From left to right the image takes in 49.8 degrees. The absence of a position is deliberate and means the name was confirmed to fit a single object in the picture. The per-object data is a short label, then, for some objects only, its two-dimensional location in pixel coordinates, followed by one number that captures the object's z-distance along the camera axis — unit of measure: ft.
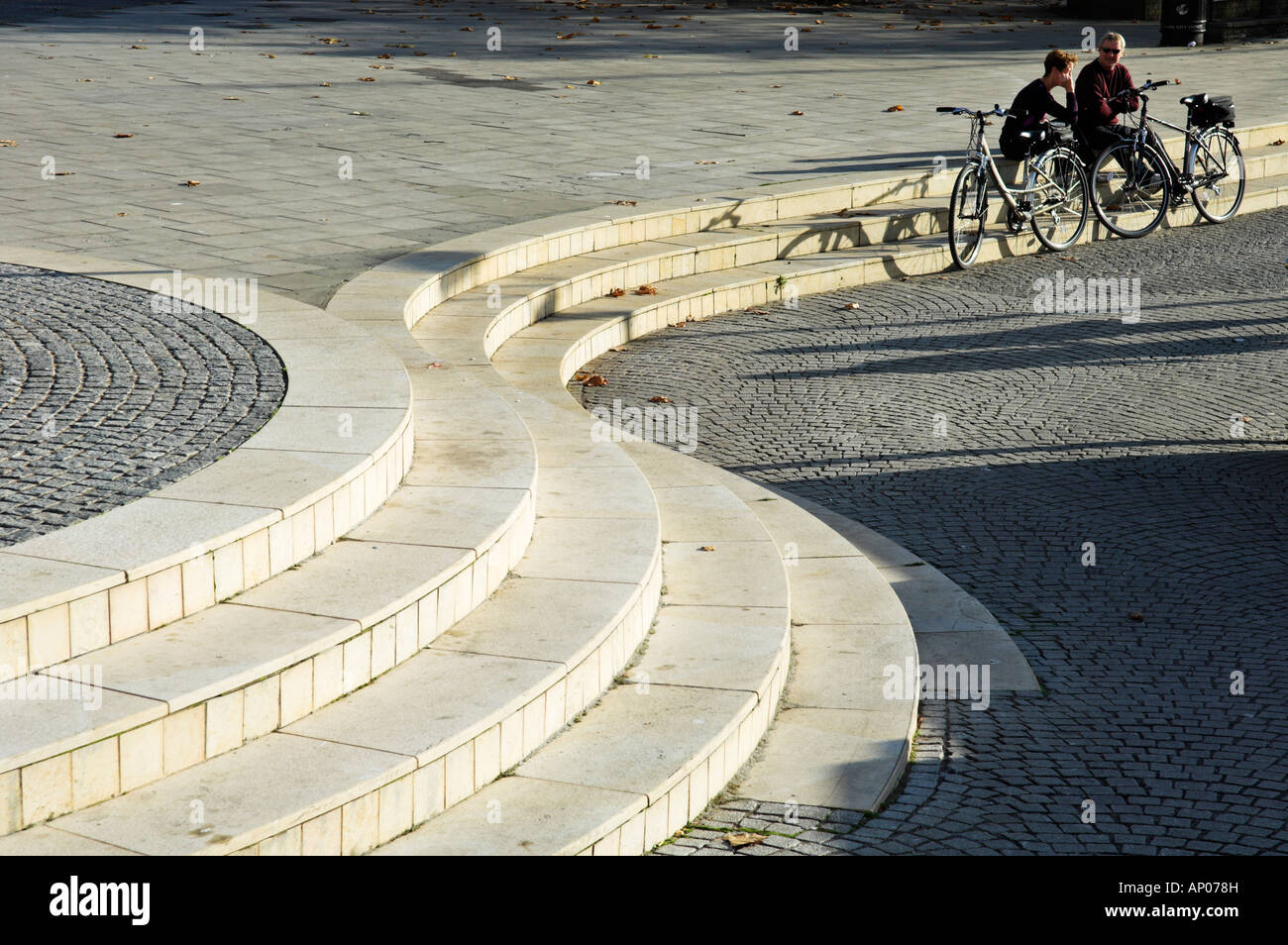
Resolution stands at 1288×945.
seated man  41.57
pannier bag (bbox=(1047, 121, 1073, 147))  39.78
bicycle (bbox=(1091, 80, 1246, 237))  42.57
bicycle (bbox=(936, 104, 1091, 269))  37.52
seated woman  38.86
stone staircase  11.51
